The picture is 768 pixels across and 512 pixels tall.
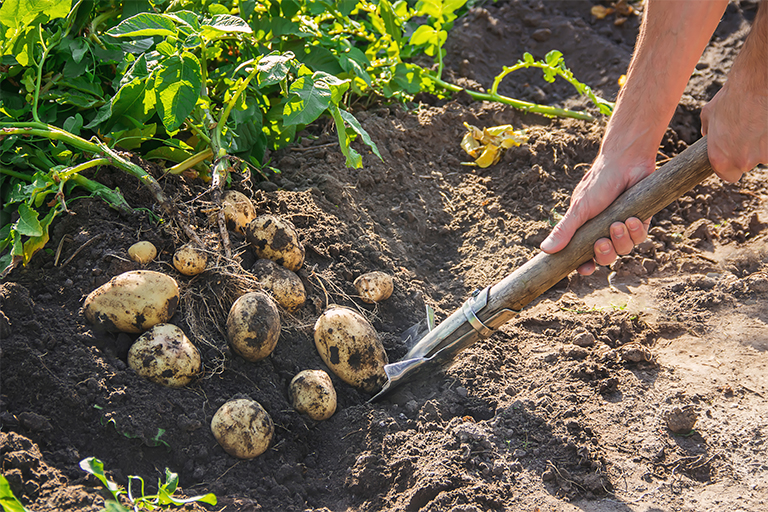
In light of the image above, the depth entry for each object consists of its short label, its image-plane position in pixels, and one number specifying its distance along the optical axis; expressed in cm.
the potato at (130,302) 193
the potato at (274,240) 236
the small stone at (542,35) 480
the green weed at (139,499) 136
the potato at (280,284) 228
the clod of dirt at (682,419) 204
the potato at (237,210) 239
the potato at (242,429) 187
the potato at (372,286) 252
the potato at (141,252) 209
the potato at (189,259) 213
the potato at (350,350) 223
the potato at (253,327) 206
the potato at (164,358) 192
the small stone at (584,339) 247
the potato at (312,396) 208
